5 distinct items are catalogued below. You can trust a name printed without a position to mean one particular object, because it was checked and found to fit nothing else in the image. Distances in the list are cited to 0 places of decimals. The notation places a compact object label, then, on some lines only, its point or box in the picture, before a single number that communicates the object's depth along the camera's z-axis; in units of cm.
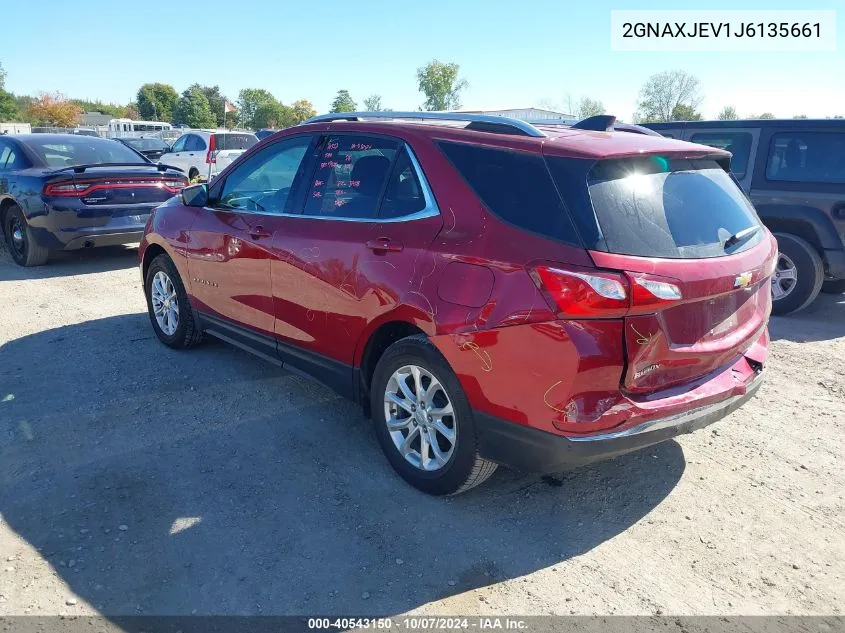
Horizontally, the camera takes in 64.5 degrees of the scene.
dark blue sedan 797
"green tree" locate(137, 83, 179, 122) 9263
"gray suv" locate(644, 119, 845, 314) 651
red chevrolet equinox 276
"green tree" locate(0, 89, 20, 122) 6751
